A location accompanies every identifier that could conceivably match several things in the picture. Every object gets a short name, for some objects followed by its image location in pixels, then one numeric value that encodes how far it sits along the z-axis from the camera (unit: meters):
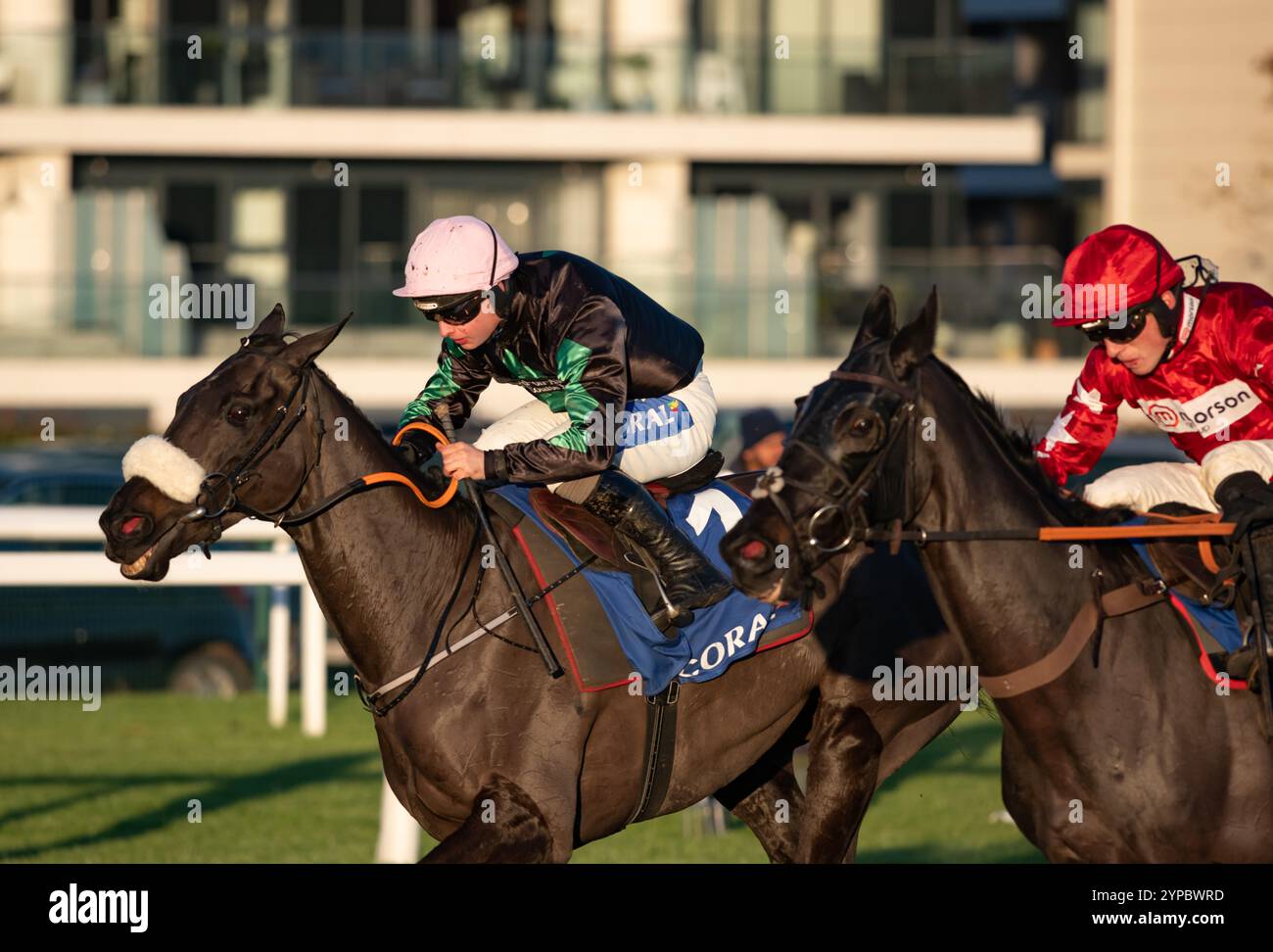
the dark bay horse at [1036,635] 8.55
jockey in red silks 9.14
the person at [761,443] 16.28
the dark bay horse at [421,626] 9.37
